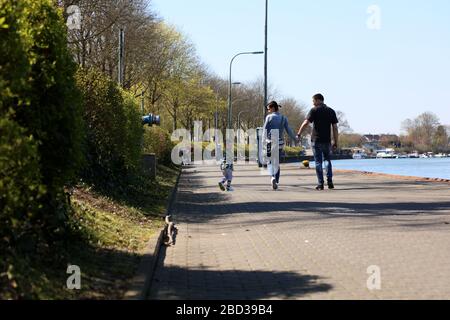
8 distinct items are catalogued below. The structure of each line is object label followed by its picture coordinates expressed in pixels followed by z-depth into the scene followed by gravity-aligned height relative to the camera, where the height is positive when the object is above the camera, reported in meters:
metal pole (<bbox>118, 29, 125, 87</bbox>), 25.58 +3.28
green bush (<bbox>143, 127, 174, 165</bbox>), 34.29 +0.11
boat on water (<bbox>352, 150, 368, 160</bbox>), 136.39 -1.63
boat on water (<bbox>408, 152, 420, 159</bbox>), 151.43 -1.75
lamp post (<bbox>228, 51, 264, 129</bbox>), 58.91 +7.62
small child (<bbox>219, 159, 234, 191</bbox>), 18.50 -0.71
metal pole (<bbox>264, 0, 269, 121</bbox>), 36.84 +4.90
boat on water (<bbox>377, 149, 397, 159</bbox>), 145.25 -1.55
